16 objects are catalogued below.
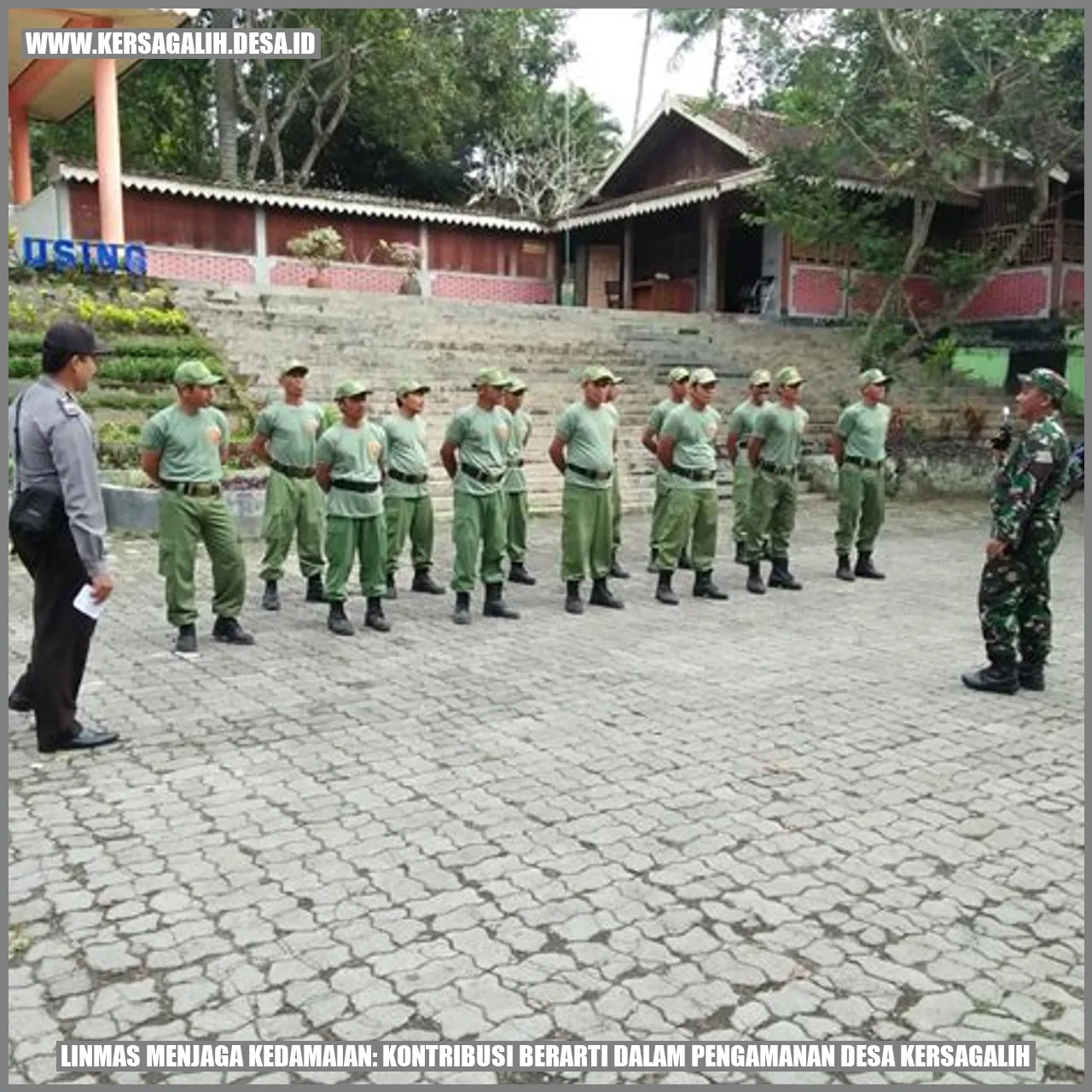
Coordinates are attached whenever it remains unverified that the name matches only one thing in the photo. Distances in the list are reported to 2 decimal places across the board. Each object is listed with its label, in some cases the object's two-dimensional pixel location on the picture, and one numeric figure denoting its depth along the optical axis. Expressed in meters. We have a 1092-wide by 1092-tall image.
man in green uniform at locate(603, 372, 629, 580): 7.95
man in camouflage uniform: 5.45
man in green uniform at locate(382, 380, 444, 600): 7.93
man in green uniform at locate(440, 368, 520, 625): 7.29
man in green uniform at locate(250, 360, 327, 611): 7.45
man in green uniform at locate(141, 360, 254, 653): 6.16
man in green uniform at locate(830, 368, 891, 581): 8.95
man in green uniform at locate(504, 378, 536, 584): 8.24
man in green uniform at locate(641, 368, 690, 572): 8.21
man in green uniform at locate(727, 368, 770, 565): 9.02
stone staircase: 14.01
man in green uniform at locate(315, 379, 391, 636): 6.83
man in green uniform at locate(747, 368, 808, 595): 8.59
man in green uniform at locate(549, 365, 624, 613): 7.56
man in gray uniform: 4.38
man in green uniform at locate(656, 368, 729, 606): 7.90
